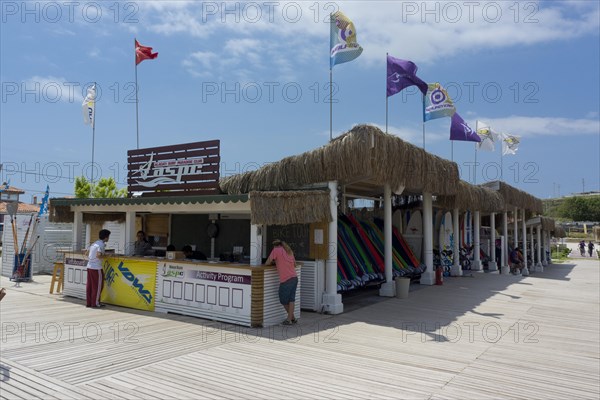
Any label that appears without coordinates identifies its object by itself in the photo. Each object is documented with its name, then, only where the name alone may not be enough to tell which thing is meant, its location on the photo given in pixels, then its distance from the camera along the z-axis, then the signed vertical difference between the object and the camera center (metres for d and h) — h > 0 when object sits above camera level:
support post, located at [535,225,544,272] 25.72 -1.16
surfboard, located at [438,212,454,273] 15.66 -0.67
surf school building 7.90 +0.01
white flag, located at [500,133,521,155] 21.70 +3.77
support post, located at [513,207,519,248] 21.34 -0.03
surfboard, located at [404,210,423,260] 15.03 -0.46
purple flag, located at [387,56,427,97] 11.75 +3.97
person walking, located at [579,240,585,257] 43.50 -2.78
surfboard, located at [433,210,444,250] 16.23 -0.23
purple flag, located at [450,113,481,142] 15.09 +3.04
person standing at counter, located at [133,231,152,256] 10.52 -0.71
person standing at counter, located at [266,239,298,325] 7.52 -0.96
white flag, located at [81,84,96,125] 15.28 +3.92
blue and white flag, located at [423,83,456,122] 13.66 +3.64
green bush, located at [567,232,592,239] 74.88 -2.46
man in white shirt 9.31 -1.26
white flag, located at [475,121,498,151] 19.34 +3.61
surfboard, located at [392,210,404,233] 15.29 -0.01
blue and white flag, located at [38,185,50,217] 14.17 +0.46
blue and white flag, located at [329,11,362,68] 10.17 +4.14
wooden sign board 9.60 +1.12
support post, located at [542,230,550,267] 29.37 -2.00
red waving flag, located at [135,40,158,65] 13.55 +5.04
